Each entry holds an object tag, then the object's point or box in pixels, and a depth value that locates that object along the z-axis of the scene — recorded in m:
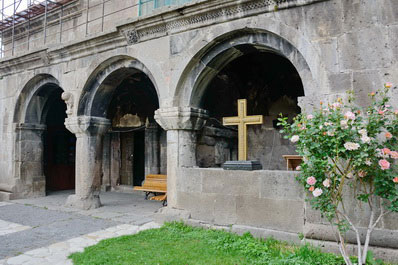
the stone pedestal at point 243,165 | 4.37
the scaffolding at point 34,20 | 8.43
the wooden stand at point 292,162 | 5.77
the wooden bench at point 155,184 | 6.65
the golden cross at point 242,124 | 4.46
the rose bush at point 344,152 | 2.87
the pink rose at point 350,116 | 2.85
